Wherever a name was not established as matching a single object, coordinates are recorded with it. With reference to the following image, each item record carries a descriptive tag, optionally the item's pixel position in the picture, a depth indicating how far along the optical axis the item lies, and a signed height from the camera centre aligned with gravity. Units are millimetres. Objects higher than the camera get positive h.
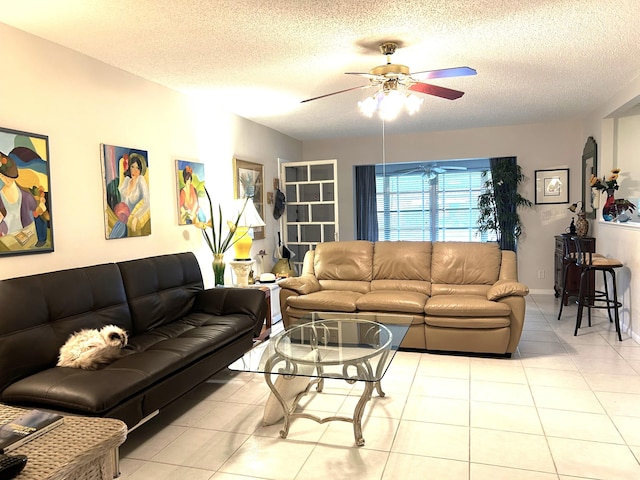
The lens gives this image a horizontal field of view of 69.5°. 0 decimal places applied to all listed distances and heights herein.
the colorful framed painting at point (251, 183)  5219 +411
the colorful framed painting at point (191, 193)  4238 +243
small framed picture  6383 +342
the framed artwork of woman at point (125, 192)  3418 +220
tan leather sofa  3891 -735
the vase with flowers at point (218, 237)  4414 -194
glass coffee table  2561 -840
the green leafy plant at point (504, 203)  6539 +127
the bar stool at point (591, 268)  4277 -550
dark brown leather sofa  2275 -758
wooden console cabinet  4961 -754
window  7656 +232
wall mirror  5465 +461
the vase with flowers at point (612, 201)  4785 +85
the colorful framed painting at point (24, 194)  2658 +172
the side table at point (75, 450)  1655 -870
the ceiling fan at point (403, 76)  2986 +933
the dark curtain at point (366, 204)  7574 +179
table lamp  4656 -118
